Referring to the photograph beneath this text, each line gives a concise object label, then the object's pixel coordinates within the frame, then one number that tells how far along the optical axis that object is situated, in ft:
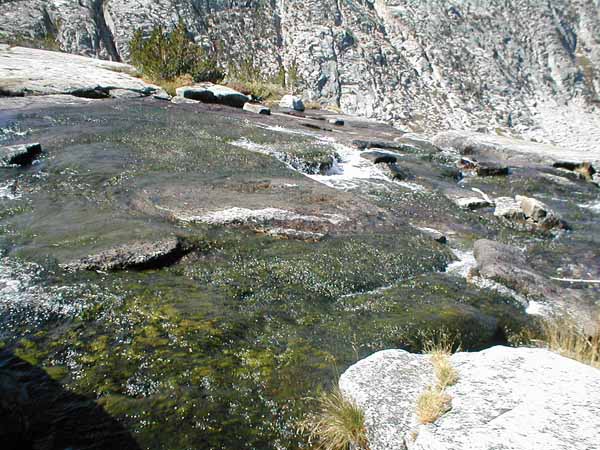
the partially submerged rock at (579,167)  79.66
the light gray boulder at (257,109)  86.43
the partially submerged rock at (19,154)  39.63
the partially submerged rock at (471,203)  49.93
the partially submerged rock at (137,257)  23.10
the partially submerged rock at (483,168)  69.56
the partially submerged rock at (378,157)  59.72
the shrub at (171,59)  110.22
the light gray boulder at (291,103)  117.80
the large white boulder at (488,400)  10.82
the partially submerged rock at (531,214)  47.32
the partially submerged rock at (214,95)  88.07
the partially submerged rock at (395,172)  55.88
